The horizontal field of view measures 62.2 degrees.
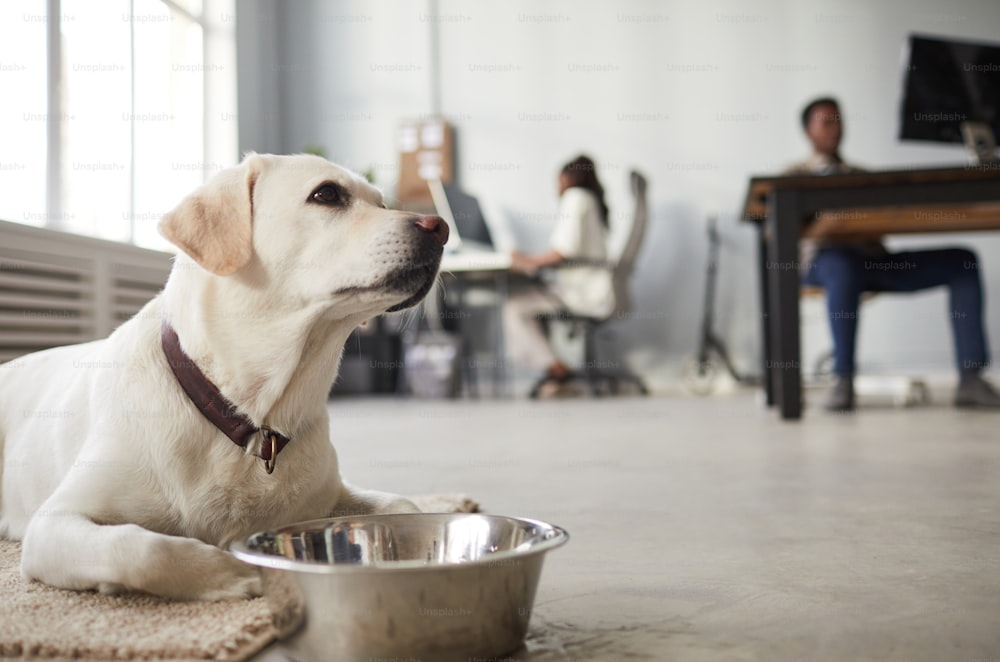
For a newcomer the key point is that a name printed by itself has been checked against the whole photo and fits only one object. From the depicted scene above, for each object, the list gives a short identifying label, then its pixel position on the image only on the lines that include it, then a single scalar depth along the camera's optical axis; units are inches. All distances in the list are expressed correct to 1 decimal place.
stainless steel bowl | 30.9
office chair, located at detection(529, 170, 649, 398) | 226.1
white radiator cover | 123.4
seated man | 150.2
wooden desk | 129.3
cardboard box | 279.7
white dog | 43.5
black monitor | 145.1
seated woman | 222.5
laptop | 223.0
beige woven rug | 33.6
